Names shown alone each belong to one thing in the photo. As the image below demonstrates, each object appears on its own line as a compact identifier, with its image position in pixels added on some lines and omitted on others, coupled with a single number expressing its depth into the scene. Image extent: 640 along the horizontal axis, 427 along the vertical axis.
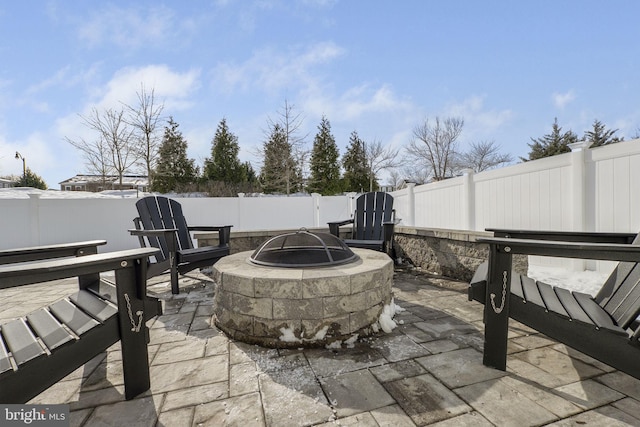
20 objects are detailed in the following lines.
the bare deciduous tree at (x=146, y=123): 10.71
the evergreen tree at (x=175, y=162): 15.87
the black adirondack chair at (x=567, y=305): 1.25
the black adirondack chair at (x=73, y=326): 1.00
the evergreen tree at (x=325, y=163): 17.80
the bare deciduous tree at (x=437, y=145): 17.84
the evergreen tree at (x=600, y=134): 16.17
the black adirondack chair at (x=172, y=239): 2.96
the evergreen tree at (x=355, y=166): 19.19
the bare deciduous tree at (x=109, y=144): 10.40
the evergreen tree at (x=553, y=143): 16.80
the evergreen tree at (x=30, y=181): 19.20
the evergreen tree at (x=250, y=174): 20.16
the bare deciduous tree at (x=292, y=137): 13.64
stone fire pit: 1.84
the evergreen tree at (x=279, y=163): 14.20
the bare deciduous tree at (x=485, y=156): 19.09
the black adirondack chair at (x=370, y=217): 4.21
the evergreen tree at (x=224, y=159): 17.53
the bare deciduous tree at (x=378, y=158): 18.91
